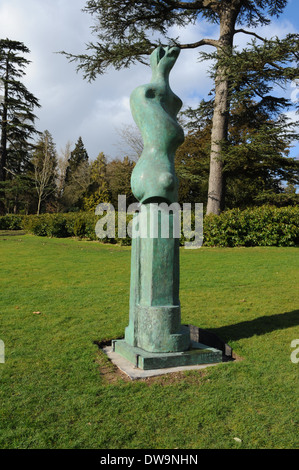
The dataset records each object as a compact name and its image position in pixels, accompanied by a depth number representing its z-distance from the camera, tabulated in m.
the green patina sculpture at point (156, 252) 3.86
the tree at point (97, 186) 37.91
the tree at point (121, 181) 36.06
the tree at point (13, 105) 30.38
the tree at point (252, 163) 16.34
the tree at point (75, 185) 40.91
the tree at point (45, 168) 36.12
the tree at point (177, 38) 16.66
